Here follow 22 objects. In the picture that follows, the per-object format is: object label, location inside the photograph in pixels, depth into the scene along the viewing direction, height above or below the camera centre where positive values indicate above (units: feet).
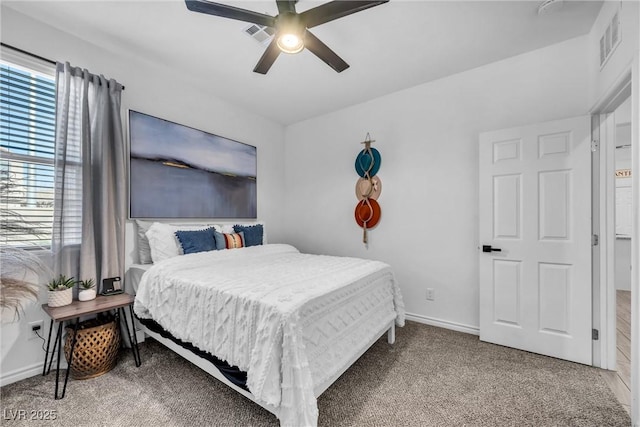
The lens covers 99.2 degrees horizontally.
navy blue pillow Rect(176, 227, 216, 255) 8.65 -0.89
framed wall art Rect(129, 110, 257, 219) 8.77 +1.53
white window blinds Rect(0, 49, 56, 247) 6.46 +1.56
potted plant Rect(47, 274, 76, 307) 6.44 -1.89
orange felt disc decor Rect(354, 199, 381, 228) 11.23 +0.07
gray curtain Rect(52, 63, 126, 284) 7.03 +0.97
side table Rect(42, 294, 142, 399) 6.05 -2.28
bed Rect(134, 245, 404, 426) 4.54 -2.11
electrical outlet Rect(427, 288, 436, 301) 9.98 -2.95
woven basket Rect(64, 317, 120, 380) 6.49 -3.33
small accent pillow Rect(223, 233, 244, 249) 9.91 -1.00
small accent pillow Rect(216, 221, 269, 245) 10.51 -0.57
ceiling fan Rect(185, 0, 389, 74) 5.09 +3.88
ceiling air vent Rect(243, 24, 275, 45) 7.17 +4.90
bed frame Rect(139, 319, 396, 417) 5.16 -3.41
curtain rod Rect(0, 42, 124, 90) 6.47 +3.95
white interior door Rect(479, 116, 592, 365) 7.30 -0.68
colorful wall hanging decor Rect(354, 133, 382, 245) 11.25 +1.11
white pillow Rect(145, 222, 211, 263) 8.35 -0.89
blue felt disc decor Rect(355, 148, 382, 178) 11.26 +2.16
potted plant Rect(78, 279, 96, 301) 6.95 -2.01
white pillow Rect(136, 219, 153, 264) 8.66 -0.99
